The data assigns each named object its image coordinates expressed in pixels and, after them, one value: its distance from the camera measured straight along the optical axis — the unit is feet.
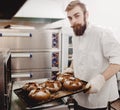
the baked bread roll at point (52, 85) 4.61
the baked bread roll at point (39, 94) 3.96
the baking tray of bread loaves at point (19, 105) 3.77
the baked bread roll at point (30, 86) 4.50
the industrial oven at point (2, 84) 3.09
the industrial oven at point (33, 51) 9.86
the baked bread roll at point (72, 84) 4.87
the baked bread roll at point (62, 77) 5.40
